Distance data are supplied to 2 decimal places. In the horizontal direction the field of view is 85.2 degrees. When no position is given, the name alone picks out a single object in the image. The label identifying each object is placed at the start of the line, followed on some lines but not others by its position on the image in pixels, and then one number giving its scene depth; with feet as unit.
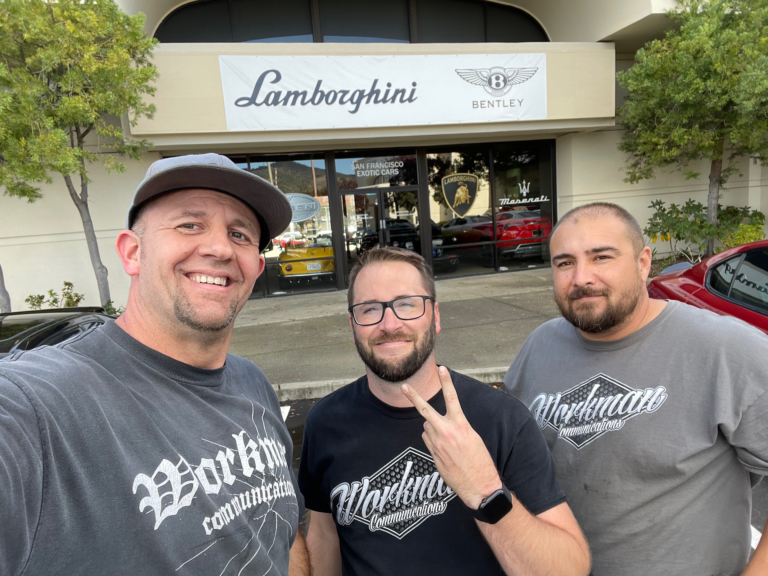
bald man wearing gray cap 2.76
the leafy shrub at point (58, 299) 28.60
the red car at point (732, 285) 10.75
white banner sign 28.35
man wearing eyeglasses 3.93
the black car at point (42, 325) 9.41
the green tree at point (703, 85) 25.86
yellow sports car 35.40
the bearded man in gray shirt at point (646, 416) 4.74
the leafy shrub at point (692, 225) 32.81
